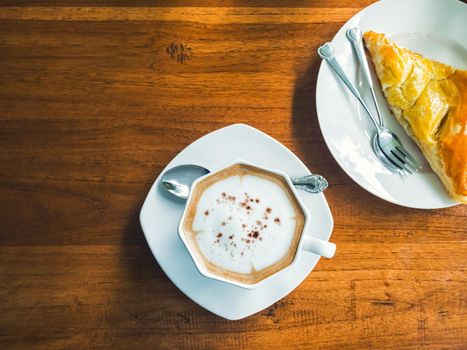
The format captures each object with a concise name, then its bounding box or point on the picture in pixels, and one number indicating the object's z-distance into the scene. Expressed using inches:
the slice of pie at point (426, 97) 38.7
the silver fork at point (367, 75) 38.7
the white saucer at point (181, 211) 35.0
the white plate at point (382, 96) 37.6
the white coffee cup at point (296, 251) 31.4
